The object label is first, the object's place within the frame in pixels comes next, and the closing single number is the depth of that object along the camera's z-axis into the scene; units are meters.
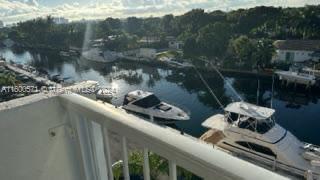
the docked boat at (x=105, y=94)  15.58
